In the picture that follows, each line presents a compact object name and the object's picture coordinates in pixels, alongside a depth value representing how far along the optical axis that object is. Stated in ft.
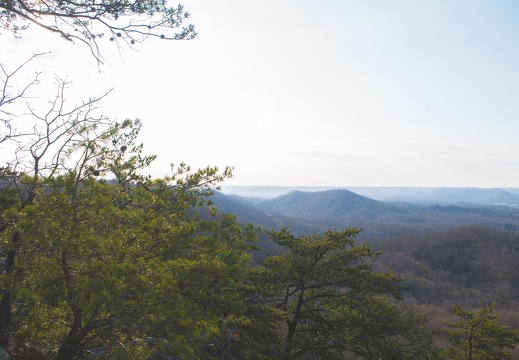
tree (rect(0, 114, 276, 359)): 13.66
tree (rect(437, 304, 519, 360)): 39.88
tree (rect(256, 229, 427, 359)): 32.17
